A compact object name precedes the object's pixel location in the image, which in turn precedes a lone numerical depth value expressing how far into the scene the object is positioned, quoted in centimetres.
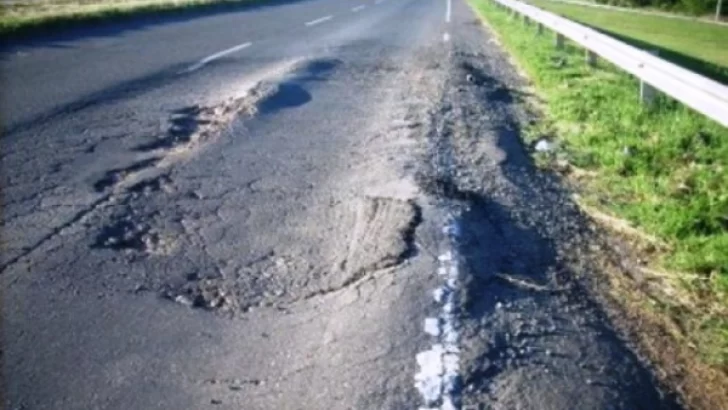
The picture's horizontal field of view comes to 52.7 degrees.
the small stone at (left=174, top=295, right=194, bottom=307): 351
